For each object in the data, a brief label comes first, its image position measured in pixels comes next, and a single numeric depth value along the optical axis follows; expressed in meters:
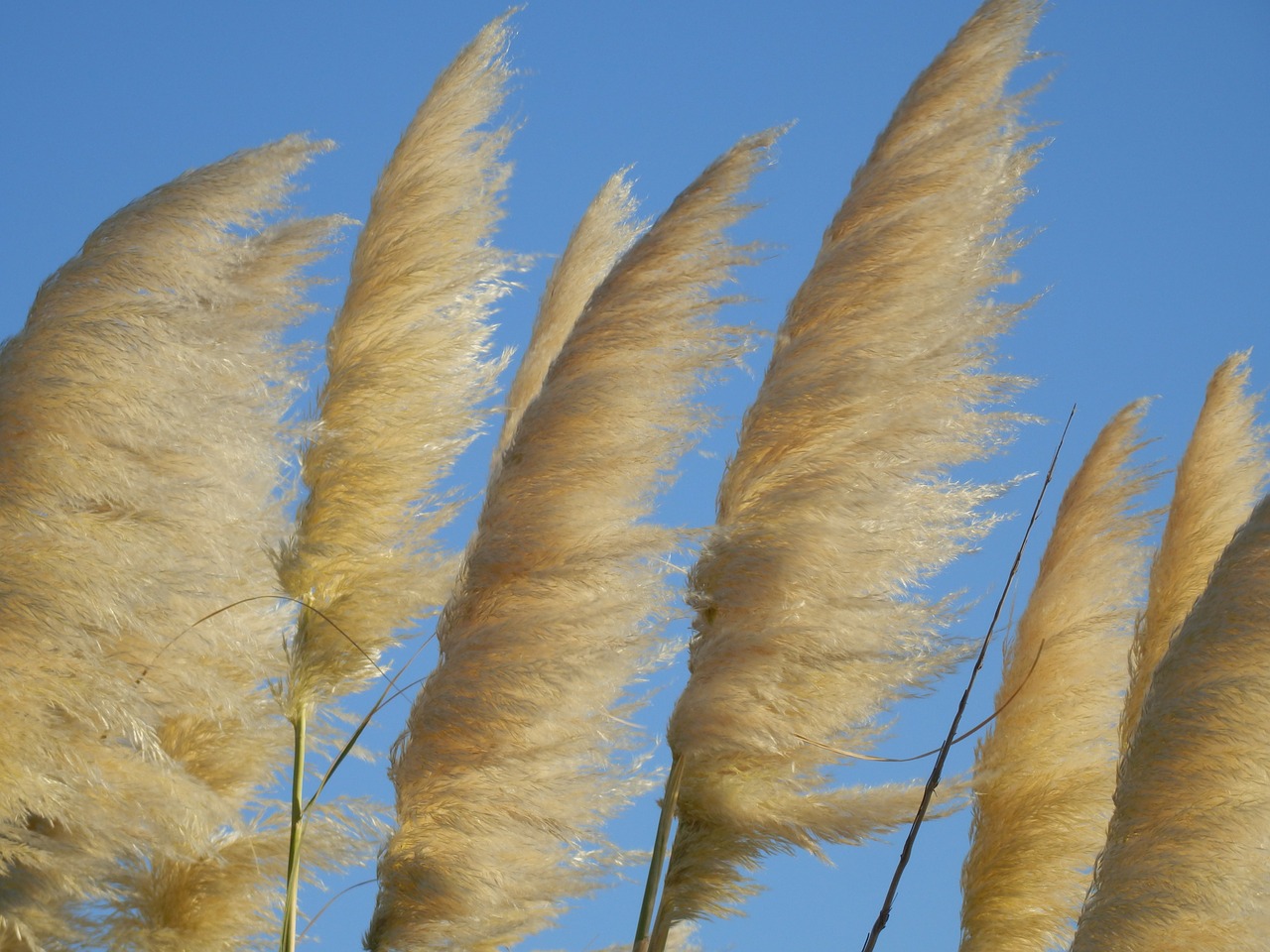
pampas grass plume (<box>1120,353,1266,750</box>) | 7.71
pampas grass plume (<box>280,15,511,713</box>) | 6.76
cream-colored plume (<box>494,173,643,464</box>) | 8.89
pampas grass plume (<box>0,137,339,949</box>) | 6.10
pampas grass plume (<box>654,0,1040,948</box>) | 5.98
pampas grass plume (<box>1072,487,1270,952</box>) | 5.30
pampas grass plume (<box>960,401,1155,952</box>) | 6.92
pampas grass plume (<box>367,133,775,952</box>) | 6.04
